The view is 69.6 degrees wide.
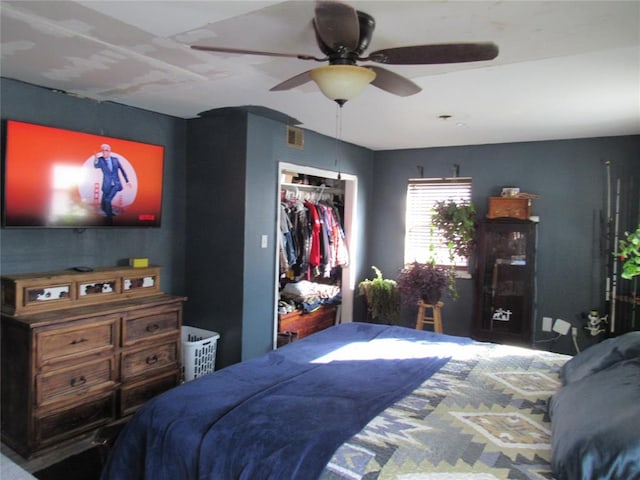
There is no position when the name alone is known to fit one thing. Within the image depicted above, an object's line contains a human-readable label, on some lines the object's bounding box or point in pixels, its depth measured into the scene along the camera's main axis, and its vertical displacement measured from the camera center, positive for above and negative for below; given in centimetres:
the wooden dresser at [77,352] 253 -77
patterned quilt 139 -69
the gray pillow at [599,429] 123 -56
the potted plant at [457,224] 445 +13
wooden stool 441 -76
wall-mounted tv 262 +29
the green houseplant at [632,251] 345 -9
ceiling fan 149 +64
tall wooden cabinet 421 -40
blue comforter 149 -68
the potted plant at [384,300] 476 -67
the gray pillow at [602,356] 190 -49
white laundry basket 342 -93
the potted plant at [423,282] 435 -44
